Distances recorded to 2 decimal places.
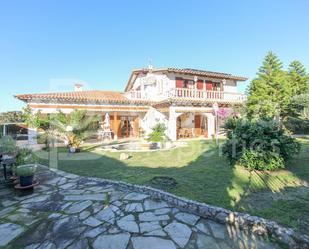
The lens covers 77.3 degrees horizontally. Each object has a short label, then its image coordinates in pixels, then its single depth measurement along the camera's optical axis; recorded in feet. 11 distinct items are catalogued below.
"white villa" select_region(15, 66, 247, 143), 53.11
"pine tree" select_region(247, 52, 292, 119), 61.00
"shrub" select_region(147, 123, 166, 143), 42.34
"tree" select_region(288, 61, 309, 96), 74.33
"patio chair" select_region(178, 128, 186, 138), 62.63
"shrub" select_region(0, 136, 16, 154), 22.12
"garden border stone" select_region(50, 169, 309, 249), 9.49
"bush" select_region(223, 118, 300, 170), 19.90
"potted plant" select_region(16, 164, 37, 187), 16.99
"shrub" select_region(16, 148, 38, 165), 19.31
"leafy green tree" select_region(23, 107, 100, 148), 37.99
